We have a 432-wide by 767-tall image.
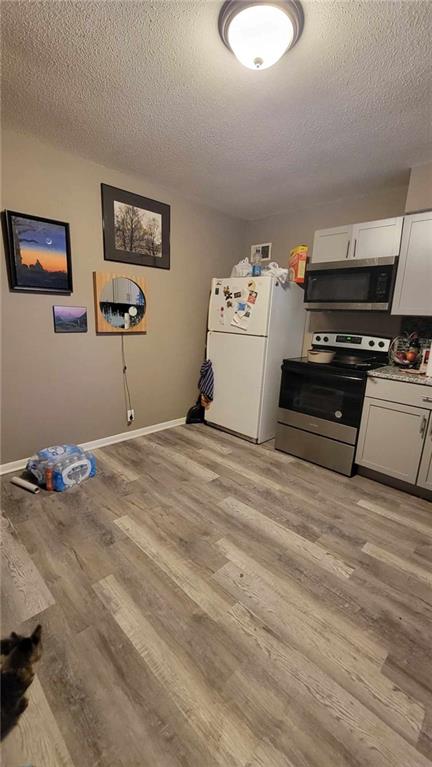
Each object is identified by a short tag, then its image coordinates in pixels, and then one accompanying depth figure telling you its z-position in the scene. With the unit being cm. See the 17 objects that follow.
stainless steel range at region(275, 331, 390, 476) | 255
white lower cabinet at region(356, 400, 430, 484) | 227
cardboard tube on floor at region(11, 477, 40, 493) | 218
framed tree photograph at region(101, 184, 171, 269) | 268
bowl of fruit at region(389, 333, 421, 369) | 259
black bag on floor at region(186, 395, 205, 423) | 365
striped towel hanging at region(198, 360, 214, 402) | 347
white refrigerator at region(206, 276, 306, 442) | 297
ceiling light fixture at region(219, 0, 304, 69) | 120
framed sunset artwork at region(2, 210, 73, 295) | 219
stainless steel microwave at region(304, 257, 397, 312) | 248
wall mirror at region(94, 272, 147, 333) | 273
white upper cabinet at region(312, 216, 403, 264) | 245
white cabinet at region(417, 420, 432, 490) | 222
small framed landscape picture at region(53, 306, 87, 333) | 251
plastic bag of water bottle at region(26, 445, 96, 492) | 221
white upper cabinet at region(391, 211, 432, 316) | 229
